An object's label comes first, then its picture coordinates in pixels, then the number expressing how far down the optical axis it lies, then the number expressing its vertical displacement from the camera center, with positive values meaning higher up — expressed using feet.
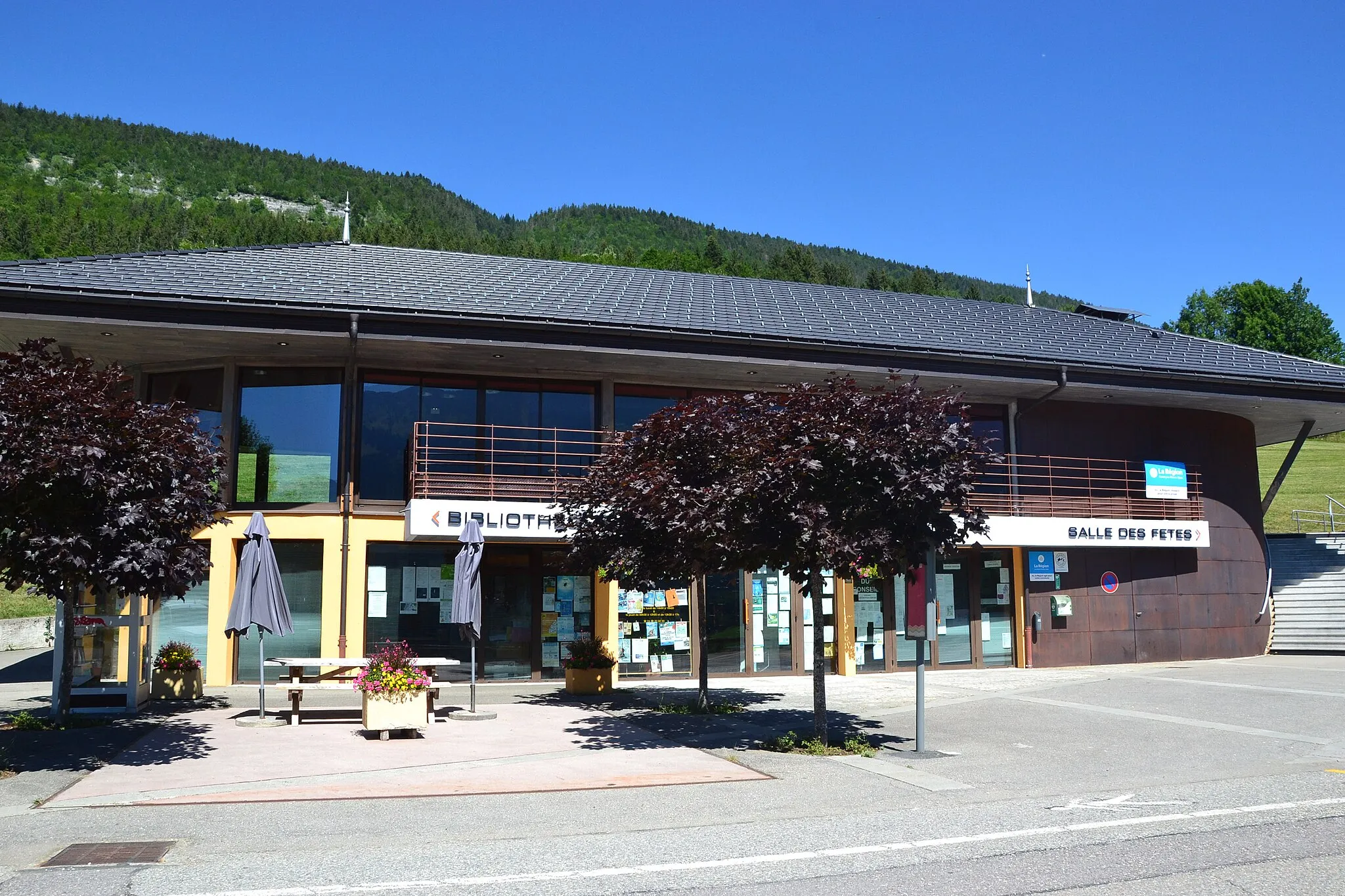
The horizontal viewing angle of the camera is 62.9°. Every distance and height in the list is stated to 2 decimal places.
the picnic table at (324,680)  47.37 -4.57
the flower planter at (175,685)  53.72 -5.19
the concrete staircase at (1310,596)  82.79 -2.02
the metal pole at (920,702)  39.50 -4.60
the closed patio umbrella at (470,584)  50.44 -0.31
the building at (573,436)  60.13 +8.65
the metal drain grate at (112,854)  23.89 -6.09
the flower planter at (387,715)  43.96 -5.50
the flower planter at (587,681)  58.39 -5.56
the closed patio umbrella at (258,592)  46.78 -0.59
